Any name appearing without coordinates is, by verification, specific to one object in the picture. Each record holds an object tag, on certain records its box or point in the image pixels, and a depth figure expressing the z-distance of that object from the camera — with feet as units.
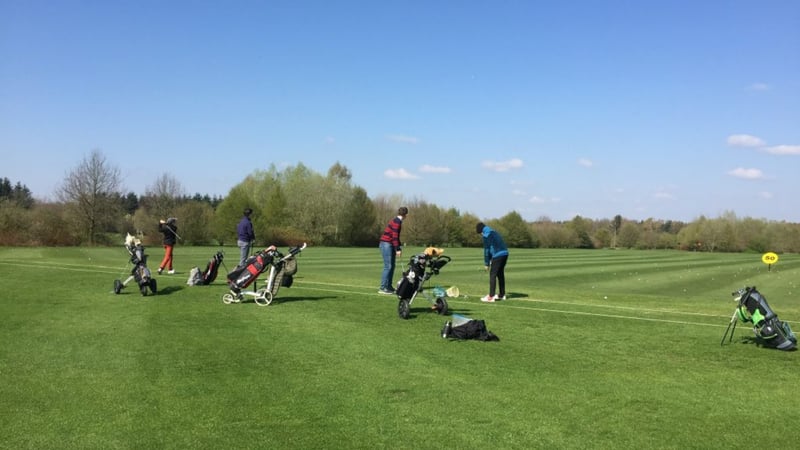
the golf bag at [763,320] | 29.86
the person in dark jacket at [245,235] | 56.18
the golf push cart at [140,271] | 45.27
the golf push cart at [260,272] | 41.91
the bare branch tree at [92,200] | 205.36
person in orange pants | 63.16
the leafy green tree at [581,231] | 399.24
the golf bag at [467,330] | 31.01
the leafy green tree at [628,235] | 415.44
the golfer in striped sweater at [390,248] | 51.13
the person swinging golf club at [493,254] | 48.21
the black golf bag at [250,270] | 41.83
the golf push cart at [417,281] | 37.58
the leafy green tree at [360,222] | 287.89
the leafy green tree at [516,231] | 351.25
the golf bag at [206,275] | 52.80
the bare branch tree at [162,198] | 261.44
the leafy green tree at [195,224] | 239.30
